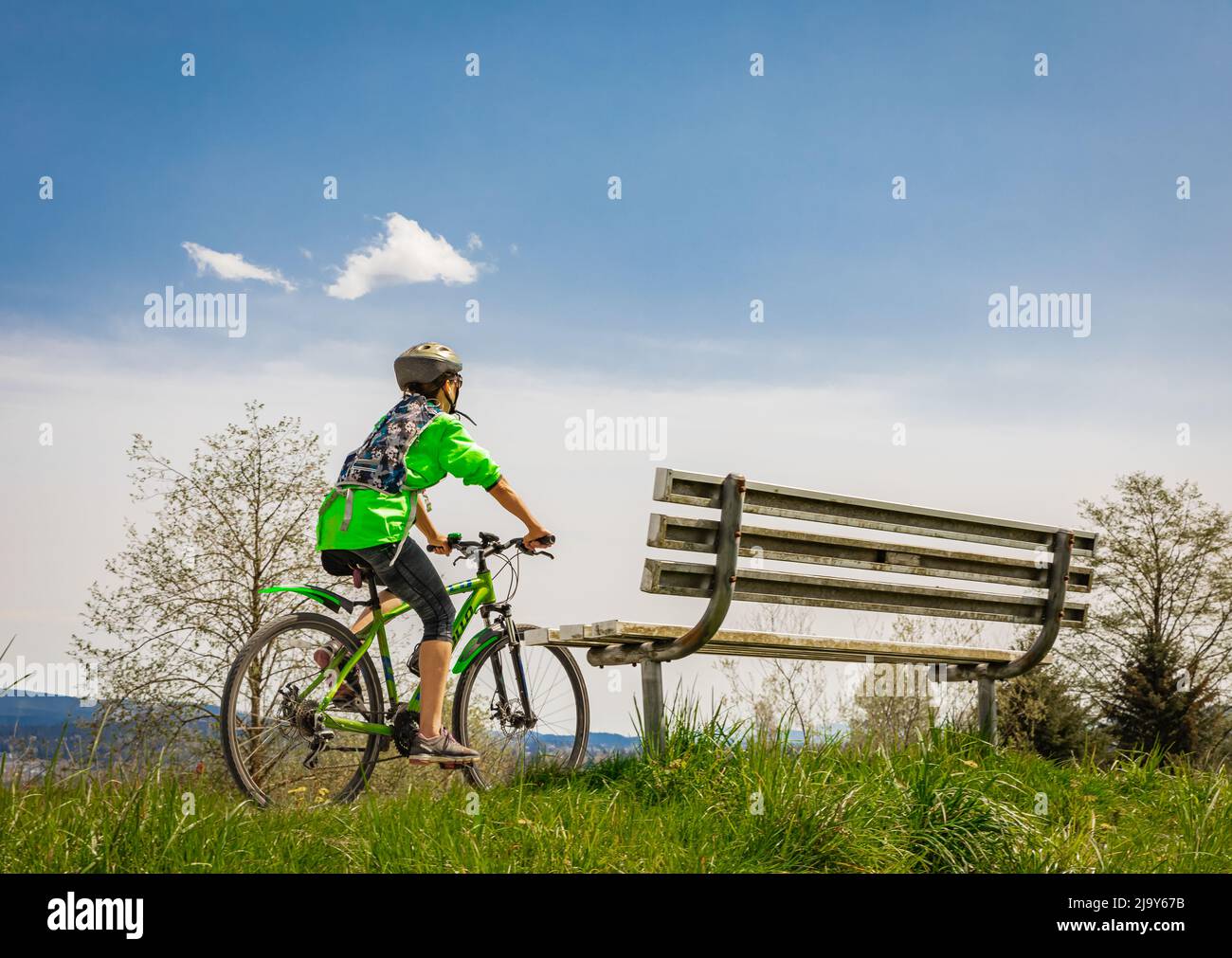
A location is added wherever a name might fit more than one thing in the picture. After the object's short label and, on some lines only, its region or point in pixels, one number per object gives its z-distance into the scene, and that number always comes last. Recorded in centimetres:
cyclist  490
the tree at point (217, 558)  1548
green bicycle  496
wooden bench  529
